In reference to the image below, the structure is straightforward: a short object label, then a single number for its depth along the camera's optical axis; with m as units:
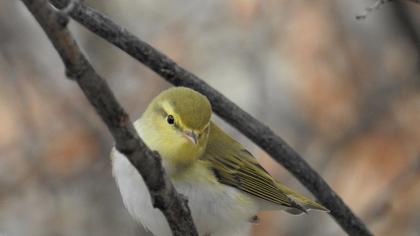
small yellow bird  5.68
